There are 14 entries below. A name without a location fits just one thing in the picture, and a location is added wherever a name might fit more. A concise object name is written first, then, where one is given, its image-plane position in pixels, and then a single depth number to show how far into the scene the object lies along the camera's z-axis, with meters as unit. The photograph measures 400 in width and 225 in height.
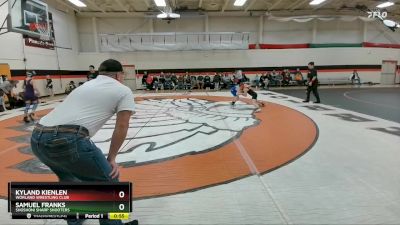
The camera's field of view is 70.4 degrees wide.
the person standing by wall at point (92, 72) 10.03
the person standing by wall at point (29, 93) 7.53
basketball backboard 9.41
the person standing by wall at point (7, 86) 9.28
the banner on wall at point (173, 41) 18.59
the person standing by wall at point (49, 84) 15.09
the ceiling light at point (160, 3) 15.57
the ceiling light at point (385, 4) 16.89
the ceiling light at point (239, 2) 16.30
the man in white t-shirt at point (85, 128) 1.80
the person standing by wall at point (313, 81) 10.08
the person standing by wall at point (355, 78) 19.98
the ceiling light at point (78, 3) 15.56
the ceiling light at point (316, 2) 16.51
